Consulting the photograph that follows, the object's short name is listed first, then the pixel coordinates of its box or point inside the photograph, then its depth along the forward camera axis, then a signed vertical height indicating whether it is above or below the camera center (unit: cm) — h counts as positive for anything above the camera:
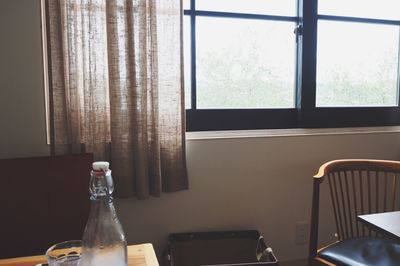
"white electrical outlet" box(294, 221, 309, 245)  205 -77
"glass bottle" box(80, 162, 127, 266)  68 -25
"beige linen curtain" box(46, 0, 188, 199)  158 +10
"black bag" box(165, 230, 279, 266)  182 -76
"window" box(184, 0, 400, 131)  192 +24
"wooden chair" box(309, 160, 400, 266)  144 -63
